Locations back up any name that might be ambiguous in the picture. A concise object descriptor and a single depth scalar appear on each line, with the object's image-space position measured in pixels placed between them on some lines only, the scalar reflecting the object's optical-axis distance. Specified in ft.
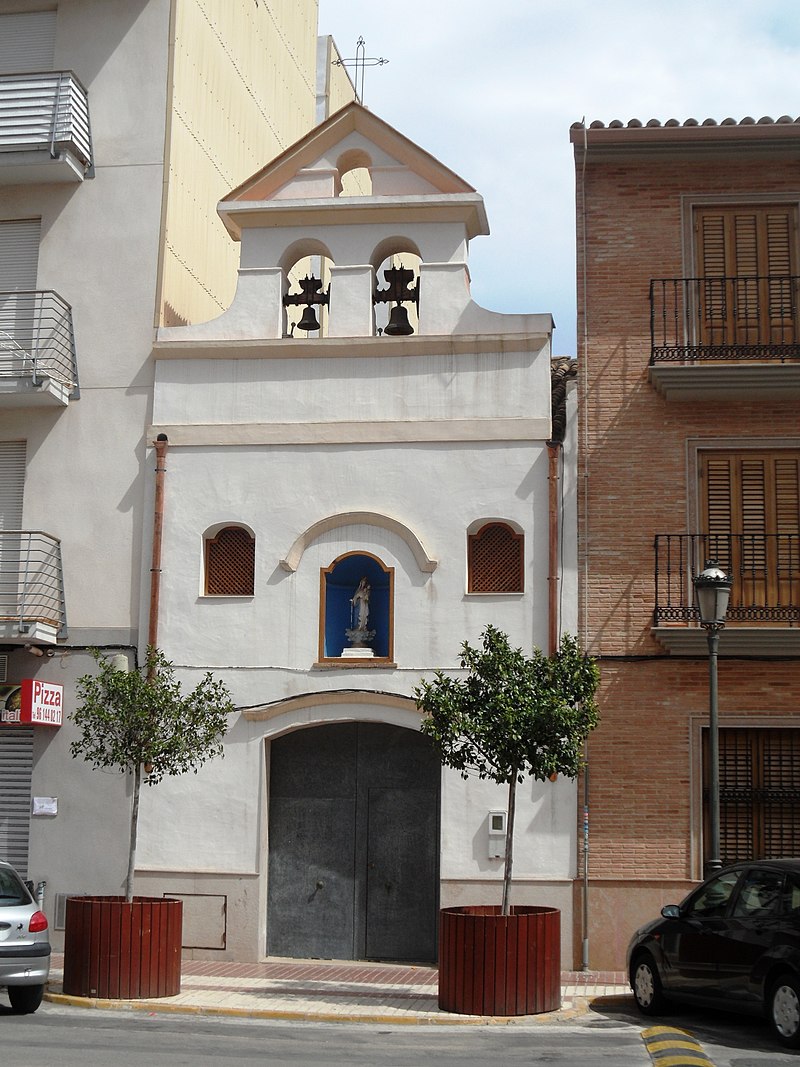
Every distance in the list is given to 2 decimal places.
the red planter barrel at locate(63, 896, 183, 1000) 45.91
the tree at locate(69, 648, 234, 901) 48.93
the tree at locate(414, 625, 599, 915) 45.50
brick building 54.95
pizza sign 56.75
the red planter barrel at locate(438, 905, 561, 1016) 44.06
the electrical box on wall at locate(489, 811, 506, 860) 55.11
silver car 42.32
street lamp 49.78
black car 37.83
